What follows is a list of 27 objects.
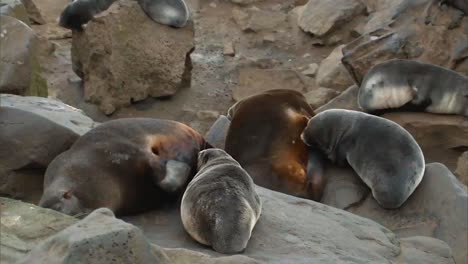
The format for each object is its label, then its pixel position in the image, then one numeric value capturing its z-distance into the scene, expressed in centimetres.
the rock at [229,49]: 2150
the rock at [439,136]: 1367
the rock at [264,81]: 1908
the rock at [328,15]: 2191
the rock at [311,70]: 2023
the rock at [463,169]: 1237
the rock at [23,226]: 594
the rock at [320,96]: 1778
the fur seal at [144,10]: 1767
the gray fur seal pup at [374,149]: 1011
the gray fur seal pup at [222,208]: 737
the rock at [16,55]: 1137
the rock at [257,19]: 2305
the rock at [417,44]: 1662
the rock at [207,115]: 1775
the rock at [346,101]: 1504
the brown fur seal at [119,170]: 839
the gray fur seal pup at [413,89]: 1423
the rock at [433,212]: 945
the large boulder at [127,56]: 1759
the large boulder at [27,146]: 917
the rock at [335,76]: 1905
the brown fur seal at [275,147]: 1078
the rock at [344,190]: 1059
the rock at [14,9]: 1303
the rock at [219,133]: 1256
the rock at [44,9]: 2222
